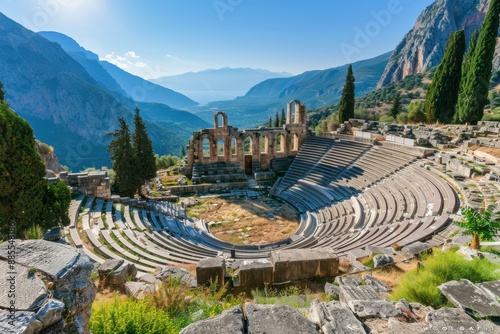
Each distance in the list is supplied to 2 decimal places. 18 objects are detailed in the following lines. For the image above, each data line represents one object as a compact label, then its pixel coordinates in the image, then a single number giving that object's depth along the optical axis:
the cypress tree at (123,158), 20.08
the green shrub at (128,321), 3.61
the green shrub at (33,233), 8.57
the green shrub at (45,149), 27.85
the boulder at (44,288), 2.80
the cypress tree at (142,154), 21.05
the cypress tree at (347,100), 33.97
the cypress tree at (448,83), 30.19
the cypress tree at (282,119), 49.62
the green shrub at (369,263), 8.37
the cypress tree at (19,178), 9.54
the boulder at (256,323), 3.40
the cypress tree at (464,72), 28.79
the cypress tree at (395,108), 39.22
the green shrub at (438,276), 5.00
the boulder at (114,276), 7.49
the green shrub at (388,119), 36.88
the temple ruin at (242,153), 26.16
